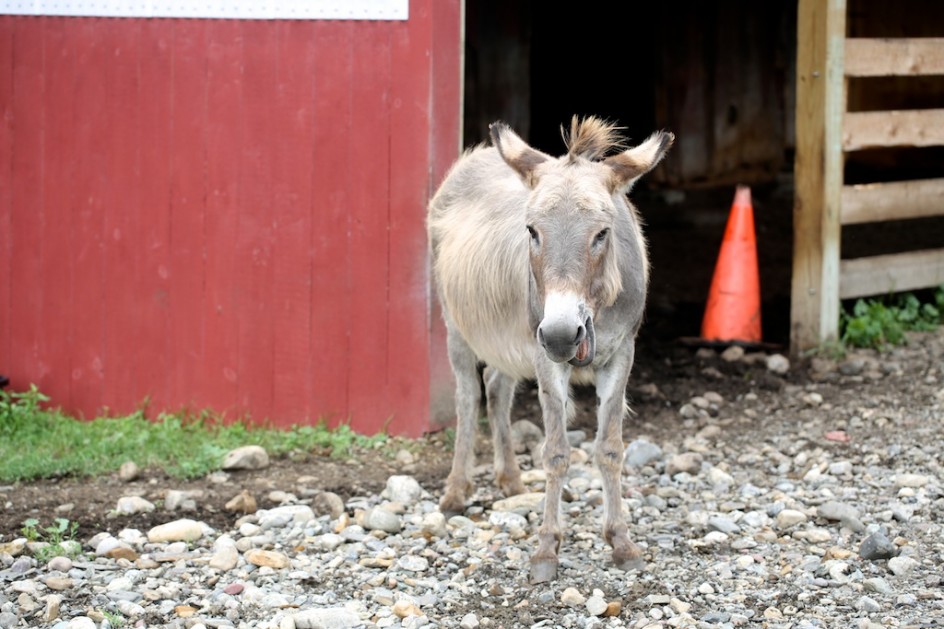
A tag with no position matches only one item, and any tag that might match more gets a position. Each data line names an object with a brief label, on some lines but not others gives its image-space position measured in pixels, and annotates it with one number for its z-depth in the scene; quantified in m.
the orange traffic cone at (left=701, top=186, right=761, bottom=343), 18.22
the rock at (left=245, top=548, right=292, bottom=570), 11.16
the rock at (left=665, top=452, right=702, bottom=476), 13.55
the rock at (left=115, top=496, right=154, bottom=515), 12.48
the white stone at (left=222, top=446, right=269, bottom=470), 13.80
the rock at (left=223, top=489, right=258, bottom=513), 12.55
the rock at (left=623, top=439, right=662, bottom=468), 13.94
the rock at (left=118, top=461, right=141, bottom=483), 13.55
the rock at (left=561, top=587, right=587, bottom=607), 10.22
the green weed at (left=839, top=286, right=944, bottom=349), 17.50
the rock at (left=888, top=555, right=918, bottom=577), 10.45
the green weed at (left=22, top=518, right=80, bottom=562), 11.21
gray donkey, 9.95
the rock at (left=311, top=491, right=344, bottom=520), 12.61
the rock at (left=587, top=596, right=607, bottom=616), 9.96
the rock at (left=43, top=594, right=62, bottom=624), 9.87
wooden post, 16.83
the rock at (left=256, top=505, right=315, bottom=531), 12.19
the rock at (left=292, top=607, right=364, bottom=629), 9.77
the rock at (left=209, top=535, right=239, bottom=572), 11.11
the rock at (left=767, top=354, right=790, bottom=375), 16.89
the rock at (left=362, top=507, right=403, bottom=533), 12.10
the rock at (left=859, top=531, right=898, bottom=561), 10.75
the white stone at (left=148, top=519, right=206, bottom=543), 11.77
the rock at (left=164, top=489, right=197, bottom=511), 12.62
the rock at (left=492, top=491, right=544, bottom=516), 12.68
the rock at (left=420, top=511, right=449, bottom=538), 12.03
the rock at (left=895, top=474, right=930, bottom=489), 12.64
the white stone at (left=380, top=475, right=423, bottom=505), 13.01
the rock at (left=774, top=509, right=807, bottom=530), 11.83
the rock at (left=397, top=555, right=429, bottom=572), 11.18
